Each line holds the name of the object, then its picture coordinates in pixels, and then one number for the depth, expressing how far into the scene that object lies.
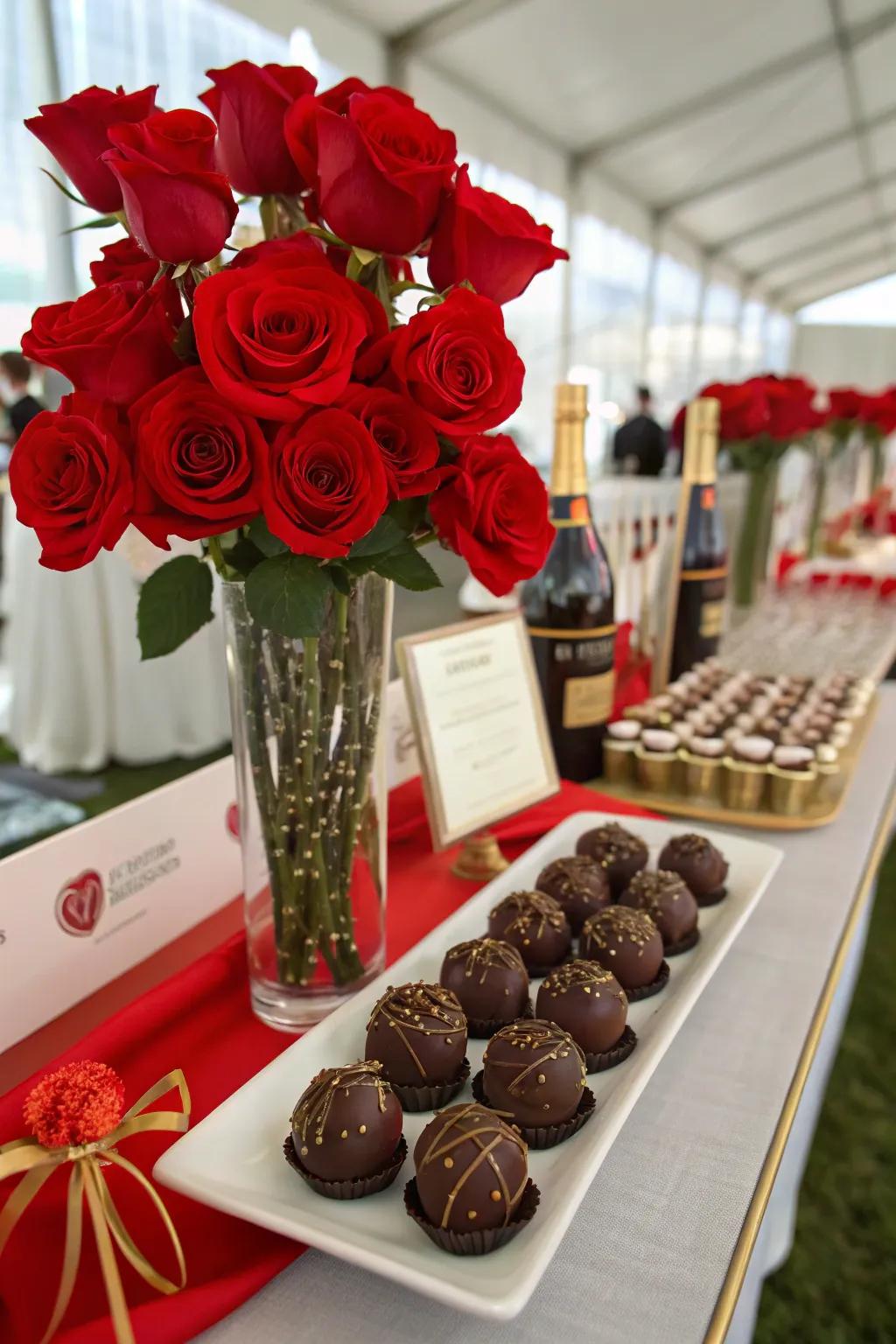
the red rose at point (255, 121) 0.54
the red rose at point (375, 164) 0.52
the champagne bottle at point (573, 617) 1.11
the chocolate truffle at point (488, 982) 0.61
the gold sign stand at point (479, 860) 0.90
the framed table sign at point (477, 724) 0.85
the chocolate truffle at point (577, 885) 0.75
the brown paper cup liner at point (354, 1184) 0.48
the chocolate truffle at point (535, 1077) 0.52
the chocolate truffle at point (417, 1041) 0.55
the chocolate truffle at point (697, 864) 0.80
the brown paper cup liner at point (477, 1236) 0.44
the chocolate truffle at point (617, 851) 0.82
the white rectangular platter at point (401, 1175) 0.42
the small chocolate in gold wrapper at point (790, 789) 1.04
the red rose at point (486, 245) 0.55
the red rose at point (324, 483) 0.50
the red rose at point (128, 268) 0.55
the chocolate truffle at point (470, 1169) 0.44
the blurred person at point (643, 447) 4.76
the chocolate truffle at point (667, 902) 0.72
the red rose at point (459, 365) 0.52
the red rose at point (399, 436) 0.53
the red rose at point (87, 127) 0.51
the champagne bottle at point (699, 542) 1.48
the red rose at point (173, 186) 0.47
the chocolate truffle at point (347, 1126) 0.48
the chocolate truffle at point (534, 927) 0.68
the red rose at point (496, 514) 0.58
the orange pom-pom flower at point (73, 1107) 0.43
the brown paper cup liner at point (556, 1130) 0.51
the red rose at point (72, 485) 0.48
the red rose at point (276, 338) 0.48
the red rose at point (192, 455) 0.49
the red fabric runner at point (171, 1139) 0.45
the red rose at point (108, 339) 0.49
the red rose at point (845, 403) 2.72
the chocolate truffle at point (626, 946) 0.66
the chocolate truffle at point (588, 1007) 0.58
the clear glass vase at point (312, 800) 0.61
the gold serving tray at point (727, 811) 1.04
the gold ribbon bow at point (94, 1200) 0.42
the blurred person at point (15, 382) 2.66
